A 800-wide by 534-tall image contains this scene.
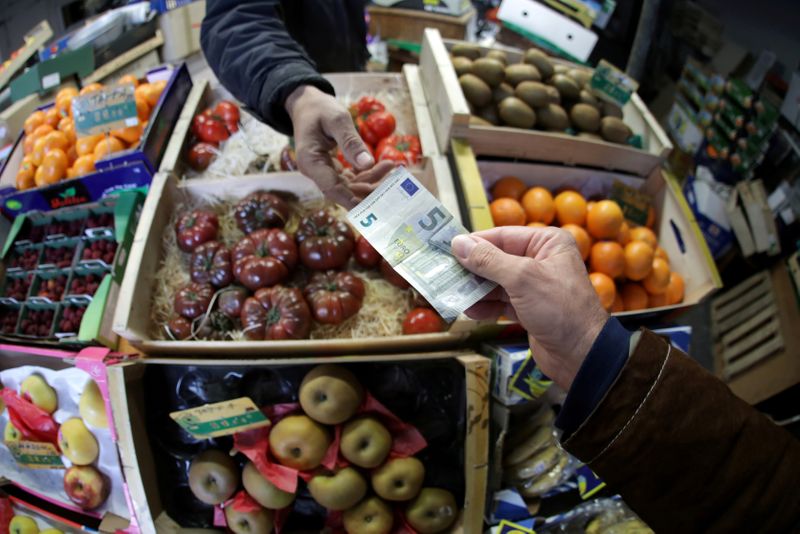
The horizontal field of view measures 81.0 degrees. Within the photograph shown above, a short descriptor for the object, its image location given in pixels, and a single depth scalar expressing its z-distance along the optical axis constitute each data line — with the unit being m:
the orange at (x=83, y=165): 0.76
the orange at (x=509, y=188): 0.75
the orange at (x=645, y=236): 0.72
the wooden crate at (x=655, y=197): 0.65
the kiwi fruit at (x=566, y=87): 0.84
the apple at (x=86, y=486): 0.56
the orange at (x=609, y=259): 0.66
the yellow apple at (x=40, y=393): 0.58
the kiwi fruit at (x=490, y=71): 0.81
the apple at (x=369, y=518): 0.51
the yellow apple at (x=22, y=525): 0.58
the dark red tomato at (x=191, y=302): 0.60
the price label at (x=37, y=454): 0.58
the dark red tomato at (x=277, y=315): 0.57
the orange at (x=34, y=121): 0.91
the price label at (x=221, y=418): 0.49
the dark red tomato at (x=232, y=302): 0.61
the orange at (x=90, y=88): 0.82
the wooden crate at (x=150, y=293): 0.54
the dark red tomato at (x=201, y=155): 0.78
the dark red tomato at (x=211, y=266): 0.63
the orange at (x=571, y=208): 0.71
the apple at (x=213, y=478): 0.52
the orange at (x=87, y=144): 0.79
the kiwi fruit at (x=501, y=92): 0.81
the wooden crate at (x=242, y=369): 0.51
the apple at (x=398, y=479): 0.51
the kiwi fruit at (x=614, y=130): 0.80
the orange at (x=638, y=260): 0.66
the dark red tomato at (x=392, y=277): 0.64
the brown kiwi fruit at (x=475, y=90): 0.78
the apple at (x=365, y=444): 0.50
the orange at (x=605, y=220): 0.68
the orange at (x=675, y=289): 0.69
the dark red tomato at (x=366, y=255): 0.66
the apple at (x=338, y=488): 0.50
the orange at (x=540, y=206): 0.72
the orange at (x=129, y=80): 0.92
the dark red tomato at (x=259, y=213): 0.68
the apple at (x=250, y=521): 0.52
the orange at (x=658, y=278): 0.67
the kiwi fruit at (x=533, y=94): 0.79
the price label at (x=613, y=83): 0.81
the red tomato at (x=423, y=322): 0.58
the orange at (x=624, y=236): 0.72
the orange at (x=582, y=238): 0.66
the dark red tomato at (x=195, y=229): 0.66
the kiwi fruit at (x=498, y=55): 0.89
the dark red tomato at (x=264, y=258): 0.61
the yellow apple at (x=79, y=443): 0.56
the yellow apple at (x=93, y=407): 0.55
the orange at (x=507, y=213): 0.69
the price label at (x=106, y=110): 0.72
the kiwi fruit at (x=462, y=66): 0.83
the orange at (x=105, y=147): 0.77
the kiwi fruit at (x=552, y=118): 0.80
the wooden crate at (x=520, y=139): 0.71
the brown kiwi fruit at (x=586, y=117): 0.81
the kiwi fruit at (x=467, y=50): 0.89
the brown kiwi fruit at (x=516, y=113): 0.77
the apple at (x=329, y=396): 0.50
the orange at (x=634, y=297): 0.68
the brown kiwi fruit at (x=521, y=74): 0.83
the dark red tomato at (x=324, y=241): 0.64
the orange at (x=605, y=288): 0.62
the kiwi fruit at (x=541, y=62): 0.86
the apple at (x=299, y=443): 0.50
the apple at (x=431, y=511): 0.52
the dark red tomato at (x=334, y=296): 0.58
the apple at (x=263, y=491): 0.51
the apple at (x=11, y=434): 0.59
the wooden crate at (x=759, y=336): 0.85
